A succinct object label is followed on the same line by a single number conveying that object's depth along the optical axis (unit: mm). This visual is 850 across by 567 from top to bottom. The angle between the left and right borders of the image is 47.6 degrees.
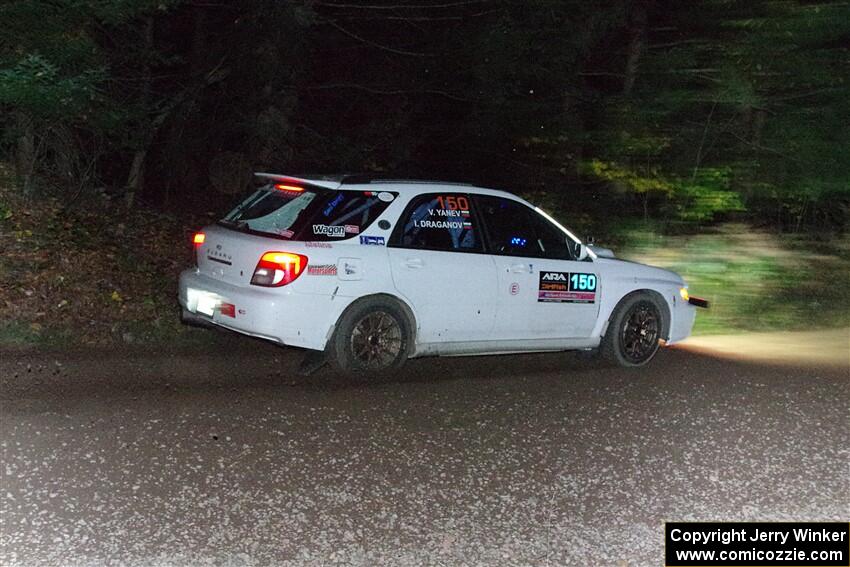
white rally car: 7500
